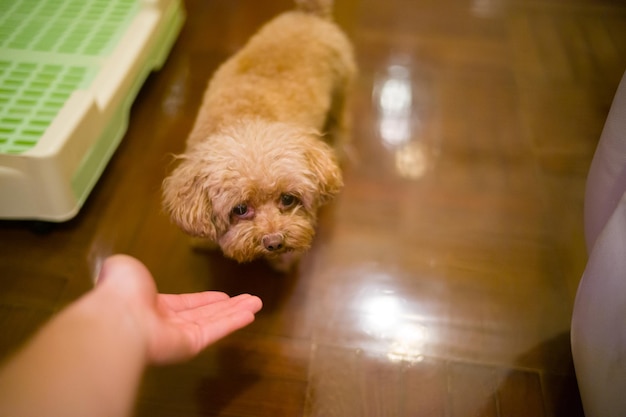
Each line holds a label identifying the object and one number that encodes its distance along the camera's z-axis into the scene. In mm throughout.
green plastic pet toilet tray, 1108
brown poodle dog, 937
